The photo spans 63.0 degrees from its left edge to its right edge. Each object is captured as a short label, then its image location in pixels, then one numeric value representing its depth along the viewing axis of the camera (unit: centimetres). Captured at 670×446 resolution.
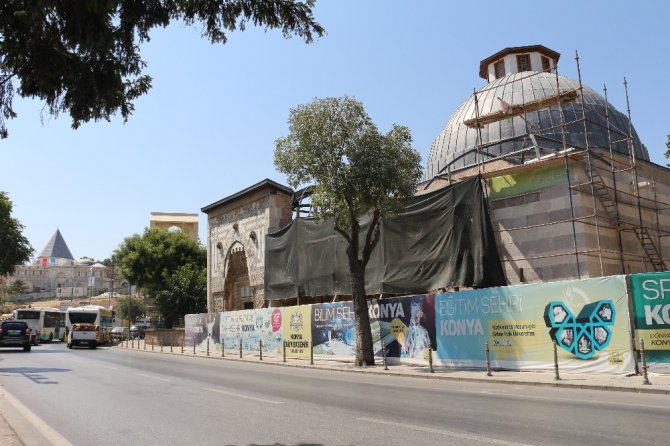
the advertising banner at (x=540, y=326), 1462
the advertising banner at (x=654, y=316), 1352
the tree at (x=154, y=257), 5131
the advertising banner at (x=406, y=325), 1970
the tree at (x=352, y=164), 1977
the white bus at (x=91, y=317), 4766
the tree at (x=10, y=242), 4338
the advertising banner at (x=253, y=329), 2834
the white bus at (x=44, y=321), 4846
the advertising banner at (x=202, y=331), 3531
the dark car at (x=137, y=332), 5872
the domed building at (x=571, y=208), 2080
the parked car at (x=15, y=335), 3300
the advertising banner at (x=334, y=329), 2300
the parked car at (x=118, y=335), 5278
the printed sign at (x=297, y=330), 2547
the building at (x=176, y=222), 7981
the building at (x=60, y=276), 17560
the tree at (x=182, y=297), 4825
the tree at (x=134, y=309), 9836
